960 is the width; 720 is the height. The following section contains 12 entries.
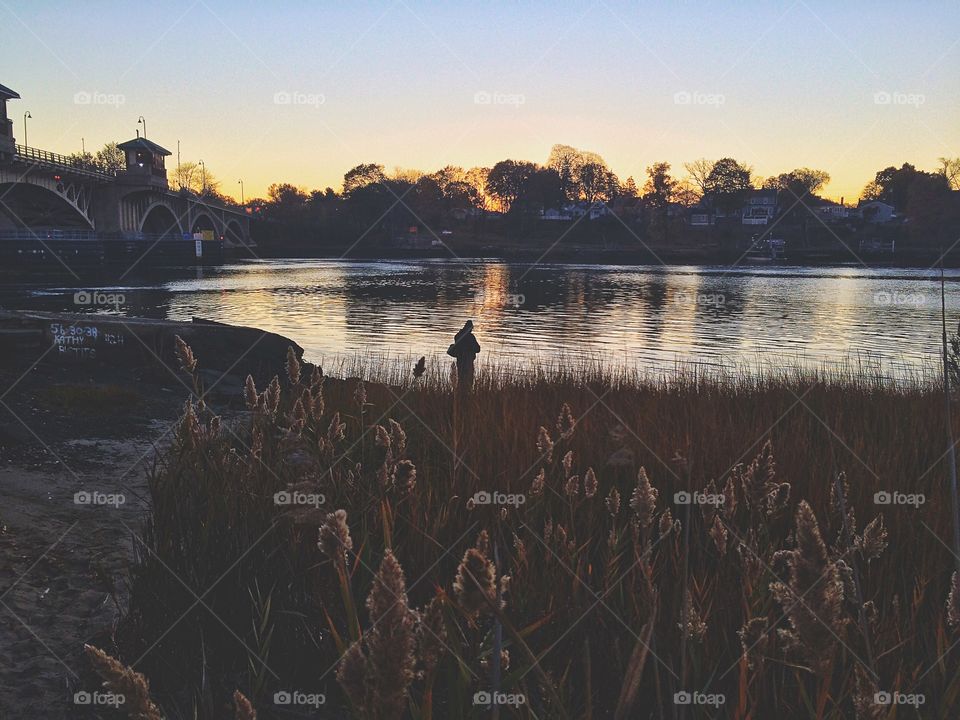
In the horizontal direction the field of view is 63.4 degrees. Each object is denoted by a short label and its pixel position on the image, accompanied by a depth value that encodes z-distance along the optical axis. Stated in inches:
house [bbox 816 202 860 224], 6501.0
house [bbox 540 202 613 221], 6717.5
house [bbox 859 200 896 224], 6240.2
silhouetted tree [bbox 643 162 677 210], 6437.0
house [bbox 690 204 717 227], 6683.1
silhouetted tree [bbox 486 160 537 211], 6437.0
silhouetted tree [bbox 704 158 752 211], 6338.6
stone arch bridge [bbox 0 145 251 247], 2810.0
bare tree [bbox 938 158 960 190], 5857.3
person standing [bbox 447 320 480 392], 462.3
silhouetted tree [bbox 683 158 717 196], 6461.6
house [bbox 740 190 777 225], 6683.1
